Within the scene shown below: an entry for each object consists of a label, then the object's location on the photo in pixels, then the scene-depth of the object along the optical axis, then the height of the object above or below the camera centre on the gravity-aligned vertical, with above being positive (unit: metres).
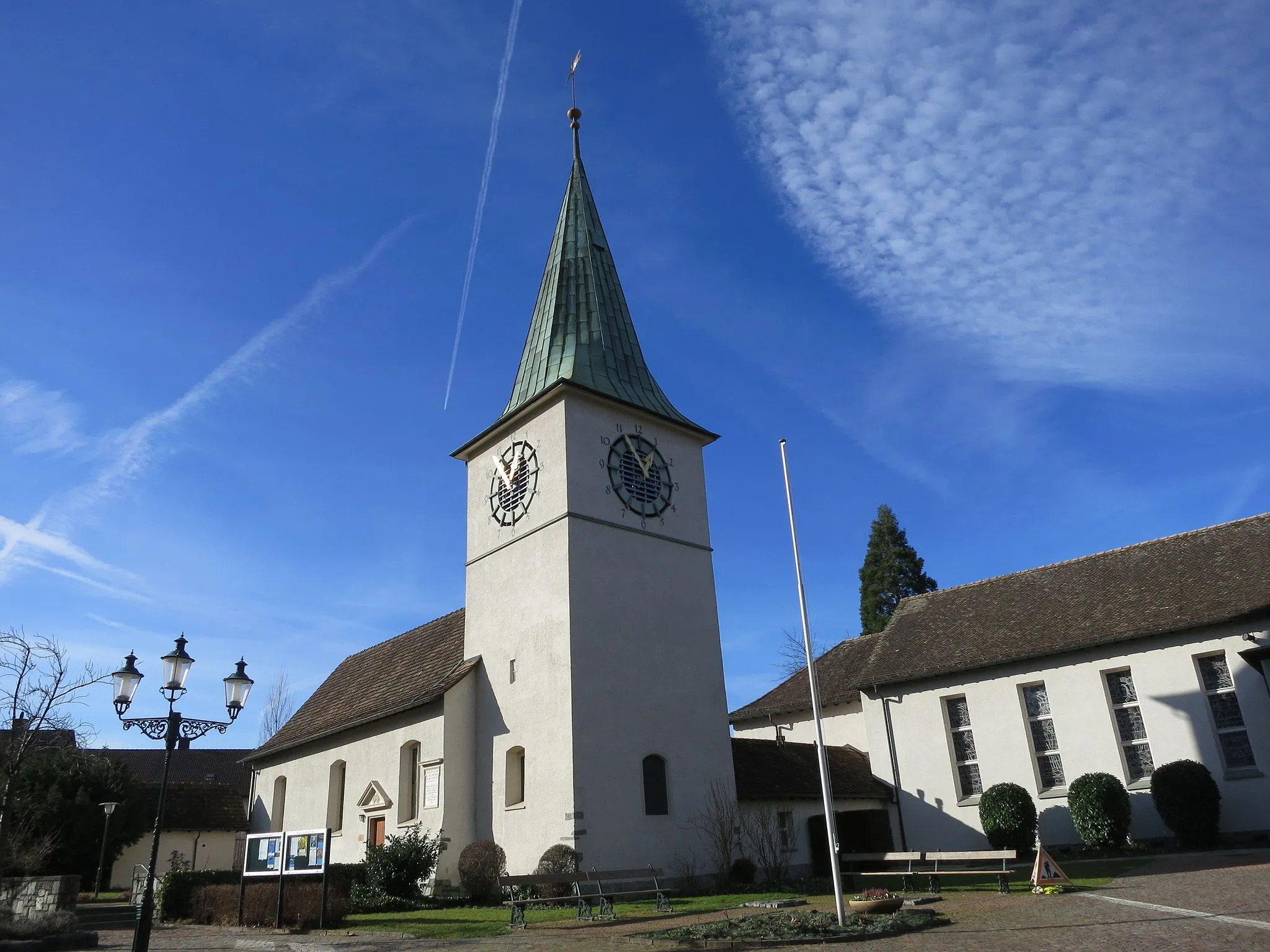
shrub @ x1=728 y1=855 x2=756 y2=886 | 21.92 -0.86
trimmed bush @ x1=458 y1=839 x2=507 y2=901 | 20.52 -0.43
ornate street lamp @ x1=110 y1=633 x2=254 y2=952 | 12.69 +2.32
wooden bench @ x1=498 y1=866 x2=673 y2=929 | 16.14 -0.87
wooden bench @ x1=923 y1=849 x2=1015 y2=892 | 16.22 -0.66
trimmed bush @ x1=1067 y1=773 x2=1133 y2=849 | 23.20 -0.04
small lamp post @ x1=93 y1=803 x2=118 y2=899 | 31.17 +1.21
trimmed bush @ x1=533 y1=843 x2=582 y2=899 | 19.33 -0.38
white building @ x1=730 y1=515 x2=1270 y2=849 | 23.02 +3.35
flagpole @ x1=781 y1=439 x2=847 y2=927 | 12.74 +0.79
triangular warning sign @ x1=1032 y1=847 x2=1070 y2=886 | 15.98 -0.95
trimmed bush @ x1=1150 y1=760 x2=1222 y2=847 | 22.00 +0.00
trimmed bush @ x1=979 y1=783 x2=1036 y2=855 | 24.48 -0.10
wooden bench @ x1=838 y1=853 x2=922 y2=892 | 17.17 -0.64
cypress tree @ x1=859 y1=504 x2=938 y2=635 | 48.59 +12.35
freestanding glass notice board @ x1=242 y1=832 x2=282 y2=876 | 16.78 +0.15
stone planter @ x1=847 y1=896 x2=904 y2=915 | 13.96 -1.16
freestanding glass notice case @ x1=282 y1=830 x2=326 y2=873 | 16.12 +0.16
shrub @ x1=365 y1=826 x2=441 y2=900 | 19.88 -0.25
